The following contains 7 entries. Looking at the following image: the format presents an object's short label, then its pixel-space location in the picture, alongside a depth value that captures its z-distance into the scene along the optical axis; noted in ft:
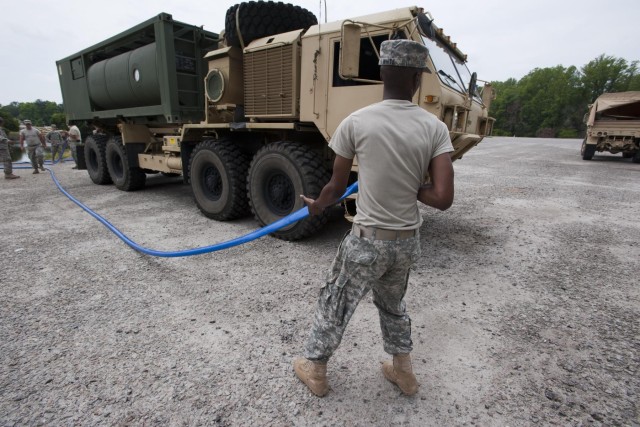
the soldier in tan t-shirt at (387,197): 5.38
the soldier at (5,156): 31.99
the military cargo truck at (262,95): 12.37
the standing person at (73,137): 38.14
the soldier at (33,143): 35.88
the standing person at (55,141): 45.47
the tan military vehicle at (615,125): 44.75
